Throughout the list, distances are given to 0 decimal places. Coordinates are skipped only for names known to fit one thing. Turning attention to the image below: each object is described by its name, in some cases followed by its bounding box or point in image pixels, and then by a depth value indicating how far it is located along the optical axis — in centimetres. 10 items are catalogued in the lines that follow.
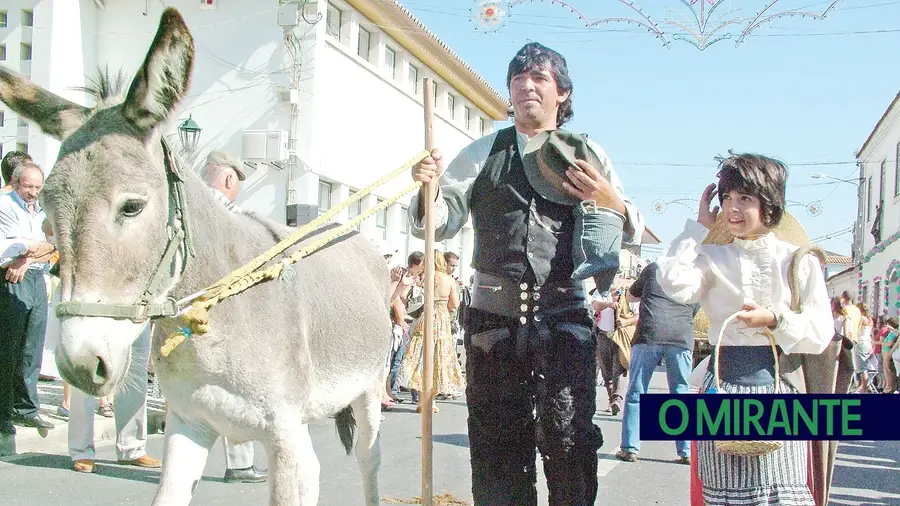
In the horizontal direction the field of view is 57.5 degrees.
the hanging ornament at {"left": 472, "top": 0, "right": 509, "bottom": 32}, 1244
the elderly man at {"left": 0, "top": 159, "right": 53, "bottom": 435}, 637
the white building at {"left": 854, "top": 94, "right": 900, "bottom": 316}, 2666
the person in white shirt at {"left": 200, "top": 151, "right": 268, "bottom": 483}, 532
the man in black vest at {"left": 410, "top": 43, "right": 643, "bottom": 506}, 330
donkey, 246
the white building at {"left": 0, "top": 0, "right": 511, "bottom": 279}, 1858
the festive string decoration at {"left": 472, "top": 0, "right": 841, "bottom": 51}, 1155
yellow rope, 287
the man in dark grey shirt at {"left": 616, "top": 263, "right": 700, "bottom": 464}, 743
